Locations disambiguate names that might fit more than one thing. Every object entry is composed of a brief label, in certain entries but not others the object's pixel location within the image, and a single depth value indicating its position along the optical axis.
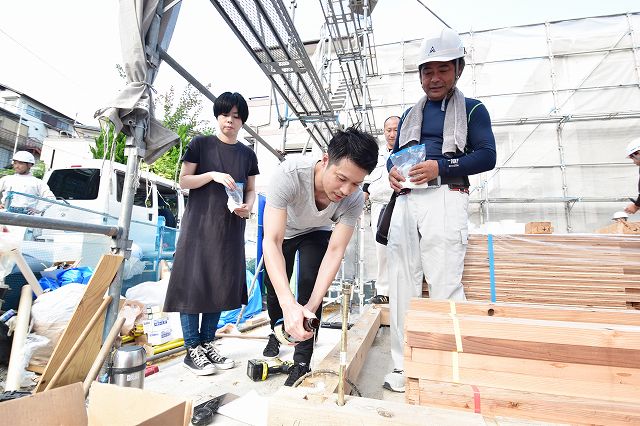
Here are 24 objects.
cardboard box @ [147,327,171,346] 2.24
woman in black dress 1.82
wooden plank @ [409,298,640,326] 1.21
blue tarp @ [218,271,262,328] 3.35
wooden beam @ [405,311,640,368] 0.91
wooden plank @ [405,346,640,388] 0.91
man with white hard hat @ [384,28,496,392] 1.64
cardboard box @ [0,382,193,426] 0.73
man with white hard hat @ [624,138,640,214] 3.51
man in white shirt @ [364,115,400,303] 3.42
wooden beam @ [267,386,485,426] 0.76
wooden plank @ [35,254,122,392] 1.14
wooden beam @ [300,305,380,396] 1.29
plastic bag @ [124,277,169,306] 3.36
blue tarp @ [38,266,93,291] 2.80
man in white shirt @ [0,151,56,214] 4.14
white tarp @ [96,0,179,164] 1.43
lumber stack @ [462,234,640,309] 1.98
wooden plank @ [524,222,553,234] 2.86
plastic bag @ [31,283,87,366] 1.86
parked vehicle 4.73
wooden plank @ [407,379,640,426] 0.86
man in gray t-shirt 1.35
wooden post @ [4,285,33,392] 1.45
